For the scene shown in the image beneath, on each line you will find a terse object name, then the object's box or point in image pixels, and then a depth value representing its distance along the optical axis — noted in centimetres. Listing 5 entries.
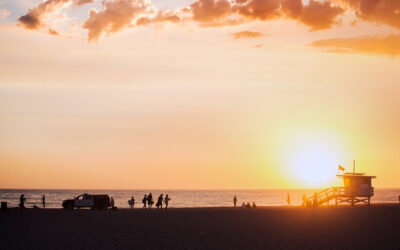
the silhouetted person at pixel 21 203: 5141
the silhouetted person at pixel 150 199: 5418
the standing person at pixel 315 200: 6238
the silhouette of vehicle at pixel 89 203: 5266
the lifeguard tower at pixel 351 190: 6425
